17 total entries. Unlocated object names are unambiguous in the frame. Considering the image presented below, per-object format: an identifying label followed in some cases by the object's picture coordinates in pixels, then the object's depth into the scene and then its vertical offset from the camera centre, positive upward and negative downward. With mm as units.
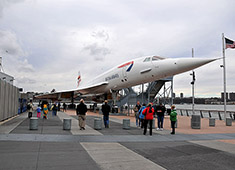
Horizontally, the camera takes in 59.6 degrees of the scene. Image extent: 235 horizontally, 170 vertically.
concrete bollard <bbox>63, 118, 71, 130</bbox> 9617 -1256
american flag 17131 +4617
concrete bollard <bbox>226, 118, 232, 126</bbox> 14399 -1673
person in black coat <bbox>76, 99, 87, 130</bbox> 9797 -748
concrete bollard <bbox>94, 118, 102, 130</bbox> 10182 -1368
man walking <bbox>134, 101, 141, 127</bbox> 13020 -661
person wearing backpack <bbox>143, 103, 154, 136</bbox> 9258 -736
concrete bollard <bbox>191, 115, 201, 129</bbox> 12062 -1473
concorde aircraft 13548 +2116
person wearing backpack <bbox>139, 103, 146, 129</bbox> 10797 -966
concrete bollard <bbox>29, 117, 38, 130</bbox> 9195 -1207
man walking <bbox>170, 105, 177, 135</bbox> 9717 -900
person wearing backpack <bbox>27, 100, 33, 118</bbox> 14509 -872
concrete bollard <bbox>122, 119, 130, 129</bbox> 10633 -1372
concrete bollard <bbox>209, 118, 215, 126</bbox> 13766 -1606
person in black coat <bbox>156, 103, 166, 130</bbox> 10602 -683
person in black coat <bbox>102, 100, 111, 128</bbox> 10703 -732
